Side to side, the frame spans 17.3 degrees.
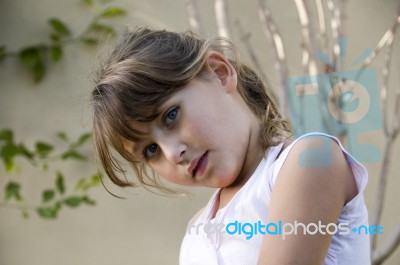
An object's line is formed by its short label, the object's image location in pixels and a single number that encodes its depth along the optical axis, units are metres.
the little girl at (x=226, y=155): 1.99
